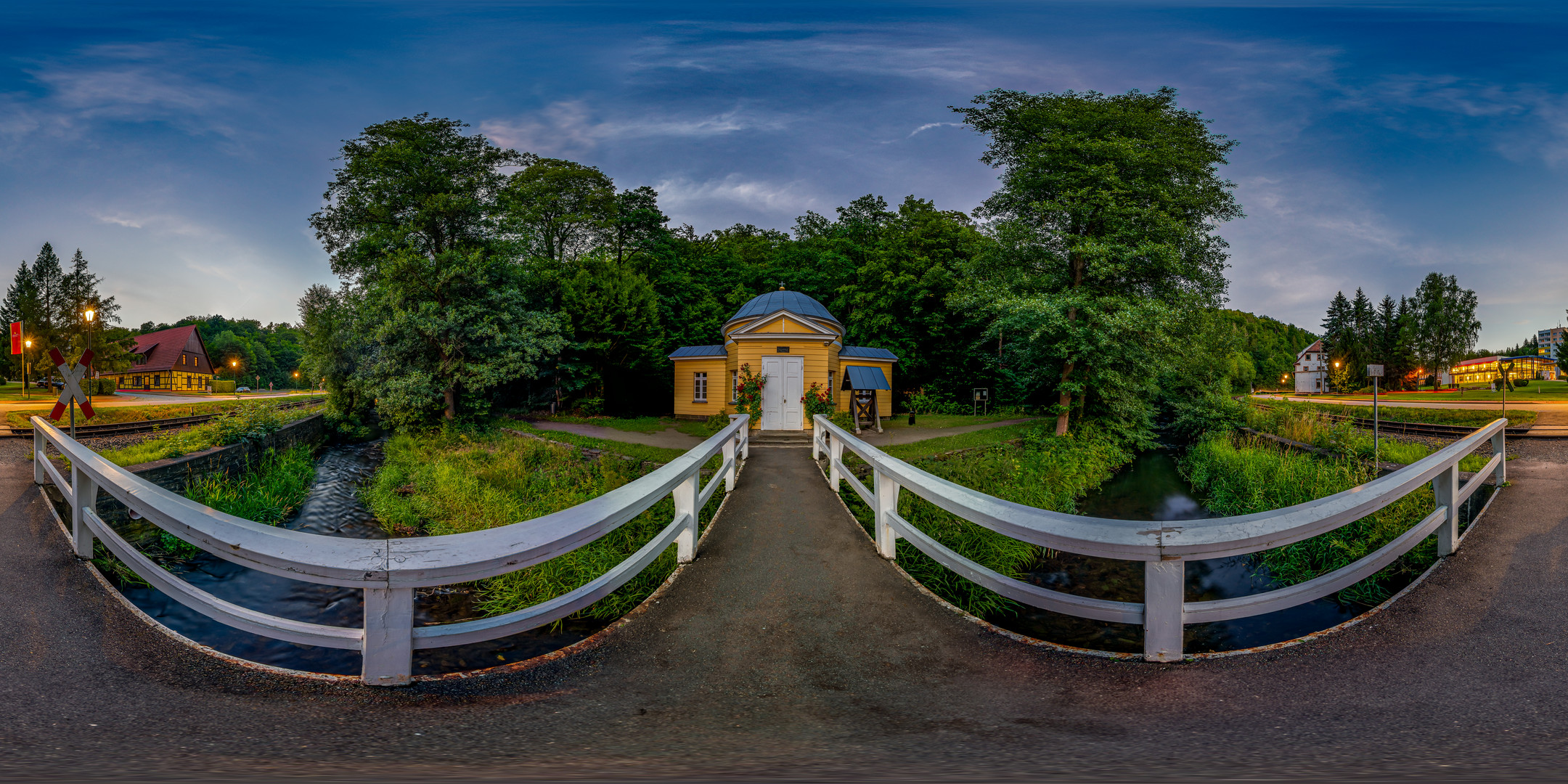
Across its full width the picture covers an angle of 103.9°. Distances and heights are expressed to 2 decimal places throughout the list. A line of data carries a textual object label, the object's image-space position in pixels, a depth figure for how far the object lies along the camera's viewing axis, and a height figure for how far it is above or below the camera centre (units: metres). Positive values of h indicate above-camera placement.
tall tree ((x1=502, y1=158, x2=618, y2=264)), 28.70 +8.33
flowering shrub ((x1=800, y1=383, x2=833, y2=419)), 17.56 -0.59
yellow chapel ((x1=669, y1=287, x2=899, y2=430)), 18.17 +0.89
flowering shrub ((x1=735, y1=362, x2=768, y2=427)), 17.48 -0.42
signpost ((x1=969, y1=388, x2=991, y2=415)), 26.52 -0.77
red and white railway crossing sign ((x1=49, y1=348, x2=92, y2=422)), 7.48 -0.04
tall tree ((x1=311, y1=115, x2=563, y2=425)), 17.12 +3.28
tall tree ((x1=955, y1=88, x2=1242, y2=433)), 14.27 +3.55
